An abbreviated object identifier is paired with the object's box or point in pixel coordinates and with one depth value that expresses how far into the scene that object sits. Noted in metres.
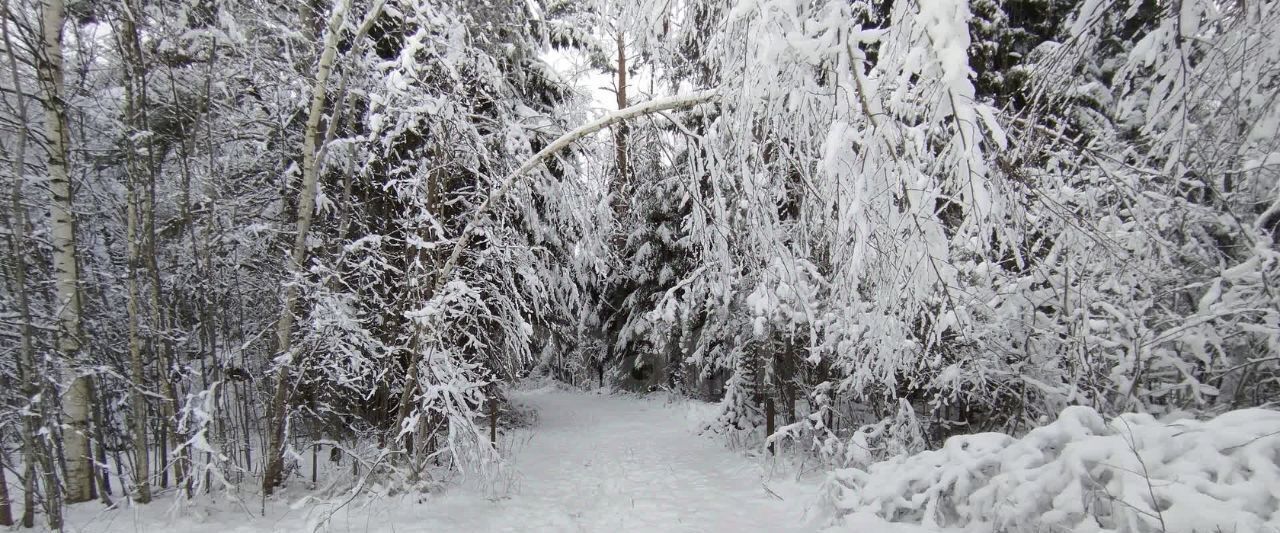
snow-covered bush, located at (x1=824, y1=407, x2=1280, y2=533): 2.00
